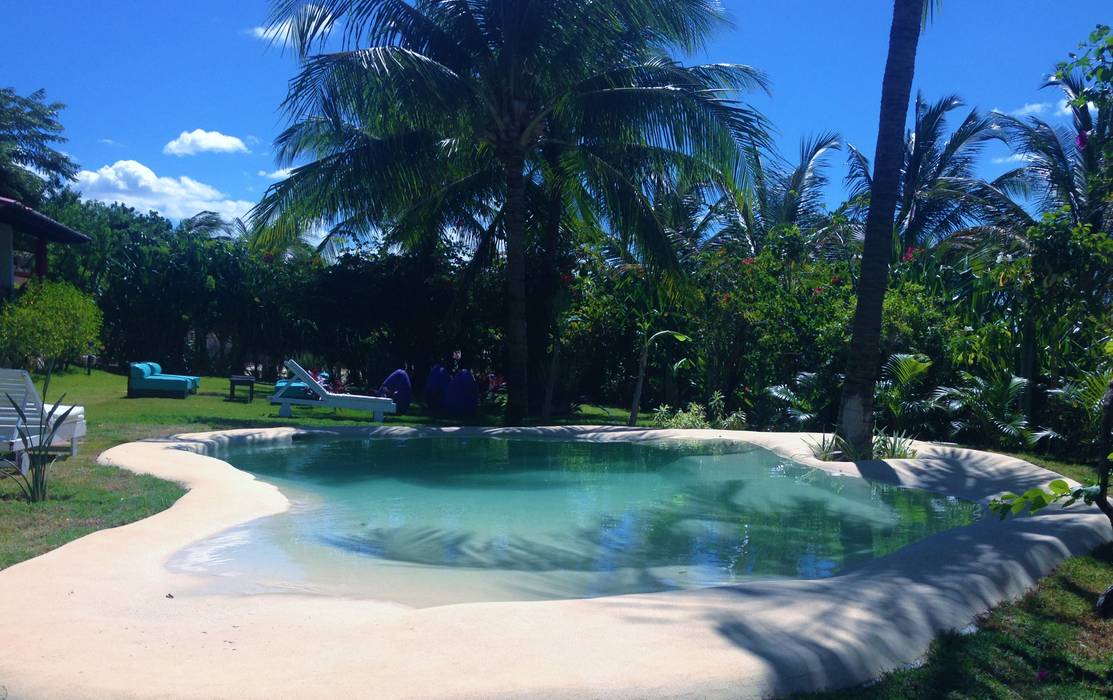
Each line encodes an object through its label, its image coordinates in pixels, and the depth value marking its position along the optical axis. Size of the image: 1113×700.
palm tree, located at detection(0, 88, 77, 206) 31.42
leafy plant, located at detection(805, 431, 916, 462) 11.08
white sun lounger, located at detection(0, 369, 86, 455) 8.44
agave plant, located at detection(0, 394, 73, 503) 6.93
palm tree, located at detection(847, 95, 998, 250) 27.14
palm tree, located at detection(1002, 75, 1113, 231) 18.81
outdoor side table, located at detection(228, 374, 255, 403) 19.45
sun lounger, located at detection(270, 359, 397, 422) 16.11
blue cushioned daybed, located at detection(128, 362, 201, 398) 18.61
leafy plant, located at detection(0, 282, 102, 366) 17.80
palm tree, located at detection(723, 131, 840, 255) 23.02
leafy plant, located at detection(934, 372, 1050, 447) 11.80
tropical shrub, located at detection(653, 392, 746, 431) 16.19
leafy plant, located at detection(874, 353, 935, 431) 13.12
